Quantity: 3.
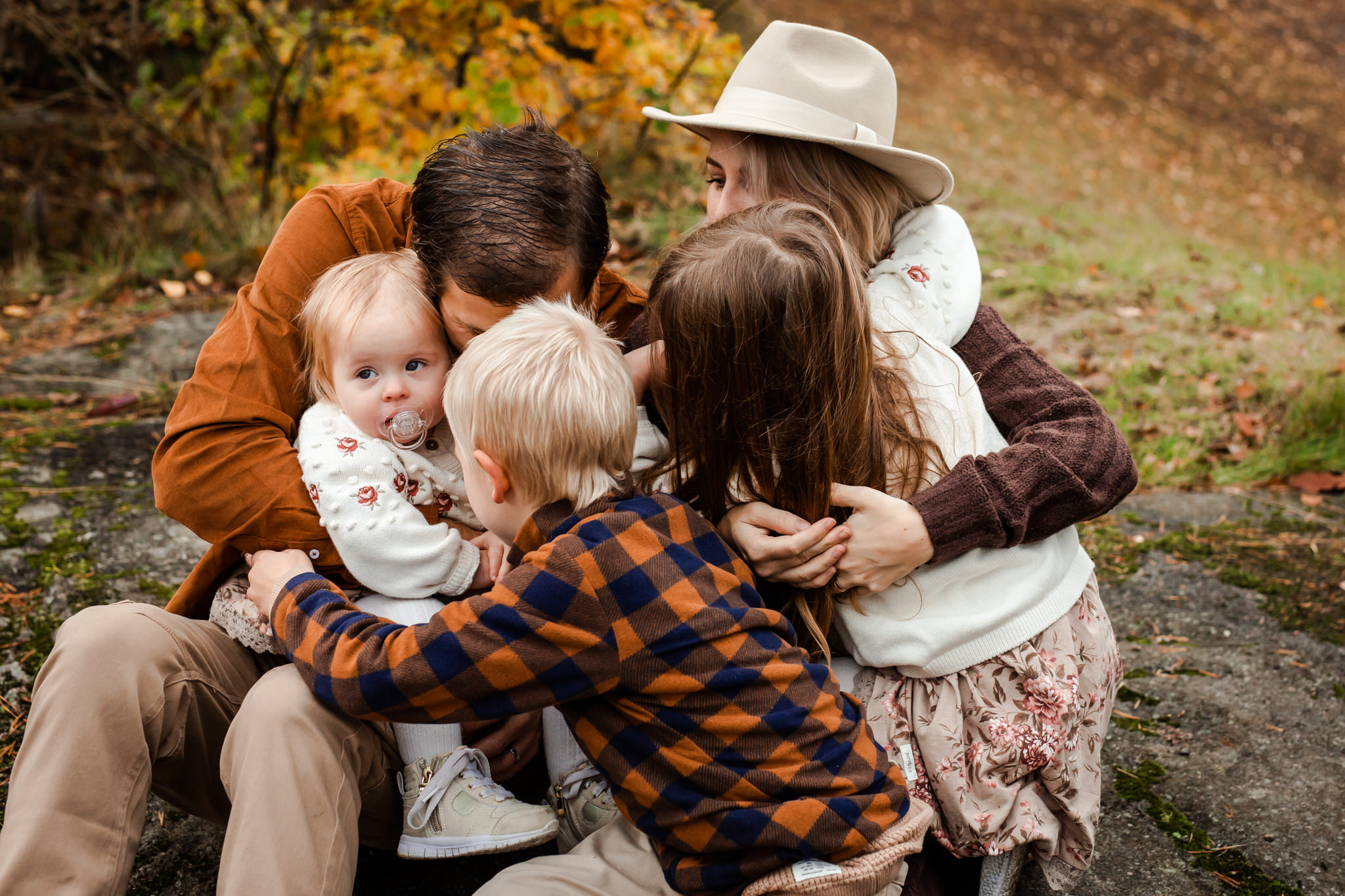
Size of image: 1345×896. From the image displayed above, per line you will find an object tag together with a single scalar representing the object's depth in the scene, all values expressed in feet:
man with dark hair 5.10
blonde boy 5.05
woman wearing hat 6.00
